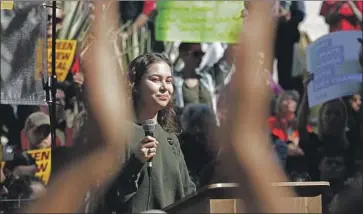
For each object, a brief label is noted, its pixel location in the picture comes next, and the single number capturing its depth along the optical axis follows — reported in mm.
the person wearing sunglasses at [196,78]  14341
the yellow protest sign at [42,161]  12548
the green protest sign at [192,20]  13789
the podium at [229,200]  5456
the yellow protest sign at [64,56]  13707
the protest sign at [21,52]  11235
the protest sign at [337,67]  13496
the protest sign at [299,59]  15504
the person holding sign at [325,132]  13519
